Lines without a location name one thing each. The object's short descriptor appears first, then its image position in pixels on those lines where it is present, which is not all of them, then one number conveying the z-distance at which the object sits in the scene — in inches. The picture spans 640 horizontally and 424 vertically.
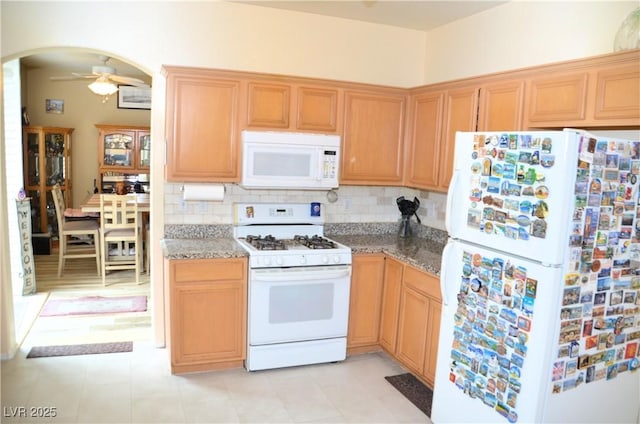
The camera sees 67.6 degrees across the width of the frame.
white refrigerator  81.4
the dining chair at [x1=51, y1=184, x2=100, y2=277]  223.9
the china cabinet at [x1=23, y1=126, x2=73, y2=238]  273.1
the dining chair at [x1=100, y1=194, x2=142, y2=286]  213.9
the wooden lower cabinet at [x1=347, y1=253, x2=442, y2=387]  124.4
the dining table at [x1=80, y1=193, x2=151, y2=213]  217.6
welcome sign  185.3
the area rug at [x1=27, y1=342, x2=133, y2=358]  141.2
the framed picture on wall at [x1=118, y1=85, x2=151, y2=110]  299.0
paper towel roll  139.7
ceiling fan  204.5
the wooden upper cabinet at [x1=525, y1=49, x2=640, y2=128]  90.3
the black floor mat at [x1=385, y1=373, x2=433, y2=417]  121.1
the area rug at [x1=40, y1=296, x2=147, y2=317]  177.6
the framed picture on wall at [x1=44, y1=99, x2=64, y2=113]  288.8
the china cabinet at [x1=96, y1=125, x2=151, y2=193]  286.5
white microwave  137.9
